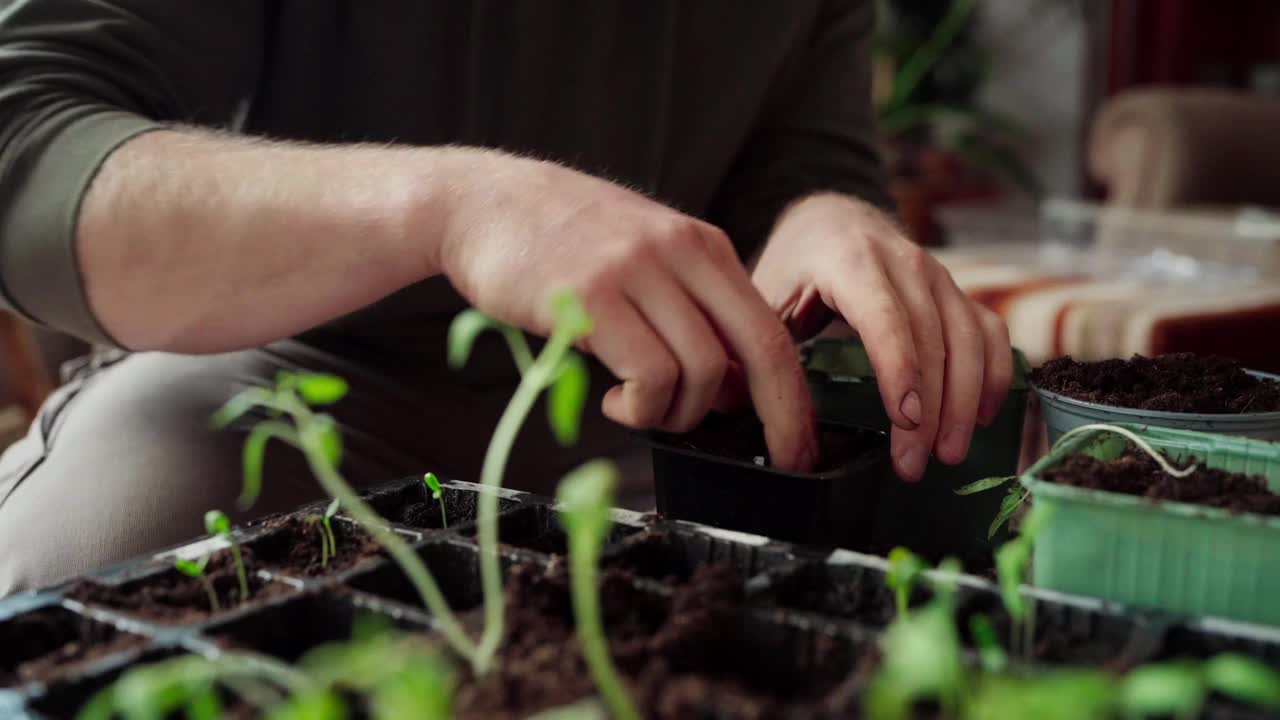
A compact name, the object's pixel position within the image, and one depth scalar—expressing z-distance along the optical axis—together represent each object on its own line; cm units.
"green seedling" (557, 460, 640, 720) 37
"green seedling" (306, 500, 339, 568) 64
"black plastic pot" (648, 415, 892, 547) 65
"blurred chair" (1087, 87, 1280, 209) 311
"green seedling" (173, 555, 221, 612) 57
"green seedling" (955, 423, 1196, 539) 59
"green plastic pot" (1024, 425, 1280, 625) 51
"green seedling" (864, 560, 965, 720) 32
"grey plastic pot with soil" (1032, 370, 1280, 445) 68
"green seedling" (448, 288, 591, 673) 39
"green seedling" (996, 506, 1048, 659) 48
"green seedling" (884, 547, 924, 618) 51
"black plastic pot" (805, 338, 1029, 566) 81
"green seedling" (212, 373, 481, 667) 46
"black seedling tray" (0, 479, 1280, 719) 48
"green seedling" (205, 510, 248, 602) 59
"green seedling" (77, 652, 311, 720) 36
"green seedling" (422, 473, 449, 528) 69
